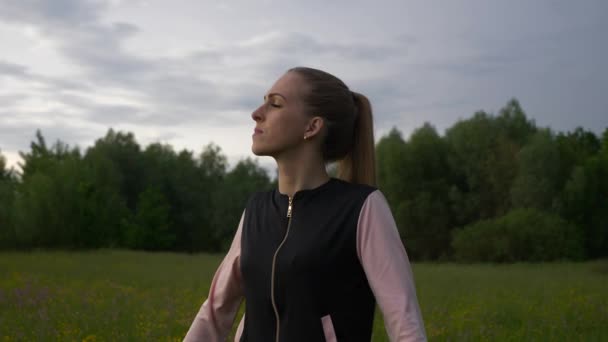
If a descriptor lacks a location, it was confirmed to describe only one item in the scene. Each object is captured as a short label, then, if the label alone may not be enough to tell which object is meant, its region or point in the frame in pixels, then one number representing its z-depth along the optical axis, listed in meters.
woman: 2.37
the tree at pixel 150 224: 59.34
